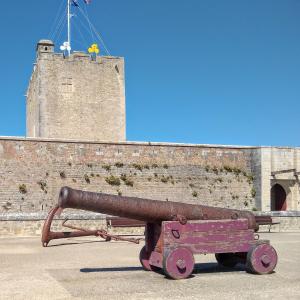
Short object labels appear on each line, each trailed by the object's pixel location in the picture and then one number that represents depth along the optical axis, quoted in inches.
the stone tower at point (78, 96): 998.4
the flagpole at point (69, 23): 1085.3
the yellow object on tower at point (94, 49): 1066.1
